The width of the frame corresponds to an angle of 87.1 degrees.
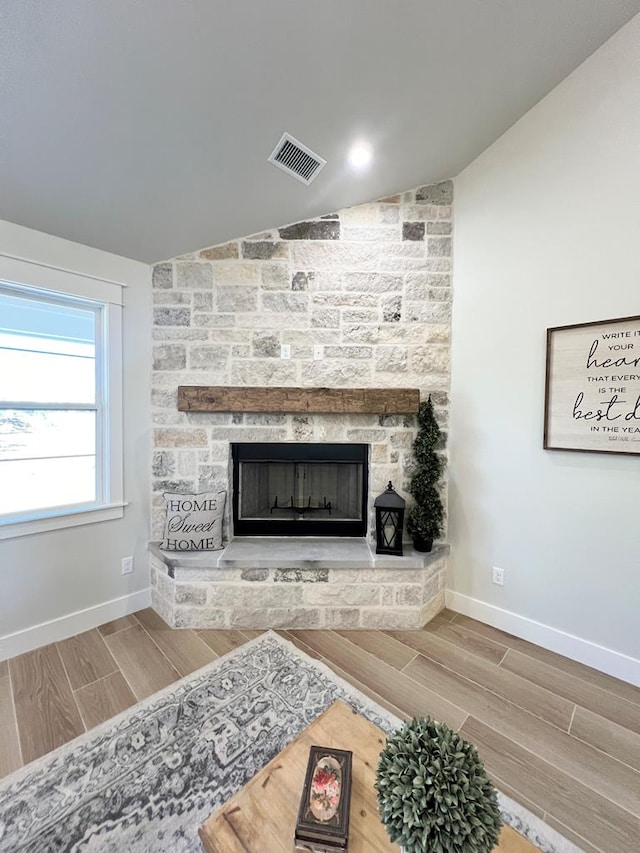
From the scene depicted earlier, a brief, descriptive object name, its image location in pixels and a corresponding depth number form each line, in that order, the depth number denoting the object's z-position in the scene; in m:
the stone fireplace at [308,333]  2.32
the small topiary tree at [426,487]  2.20
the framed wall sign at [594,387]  1.68
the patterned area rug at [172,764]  1.08
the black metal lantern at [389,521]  2.18
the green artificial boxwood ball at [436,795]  0.62
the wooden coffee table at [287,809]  0.76
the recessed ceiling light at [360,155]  1.85
